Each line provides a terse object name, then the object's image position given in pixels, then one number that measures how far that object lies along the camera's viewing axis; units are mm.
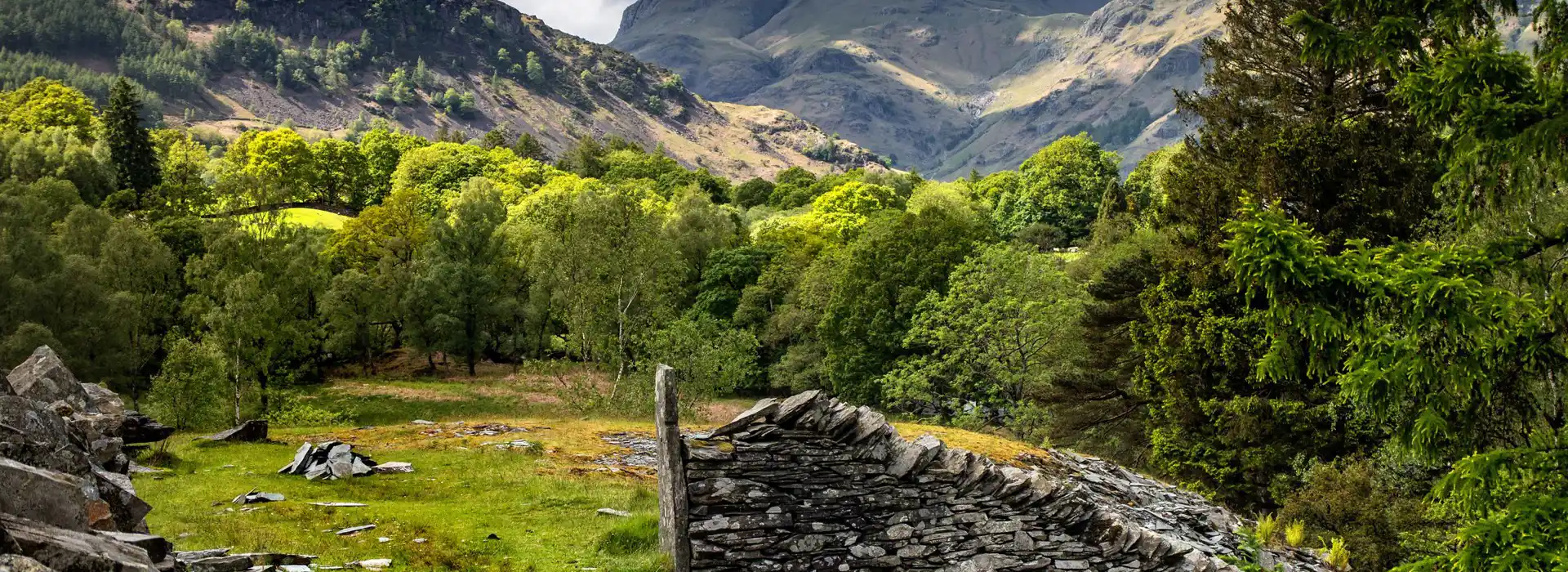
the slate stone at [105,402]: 20766
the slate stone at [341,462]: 21984
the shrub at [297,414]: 37594
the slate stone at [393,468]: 23073
